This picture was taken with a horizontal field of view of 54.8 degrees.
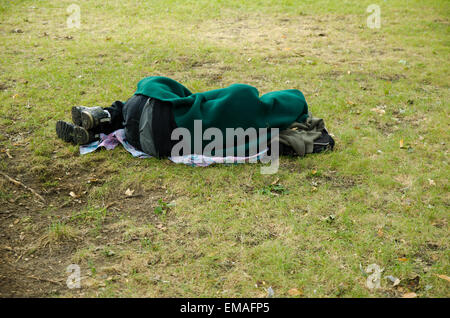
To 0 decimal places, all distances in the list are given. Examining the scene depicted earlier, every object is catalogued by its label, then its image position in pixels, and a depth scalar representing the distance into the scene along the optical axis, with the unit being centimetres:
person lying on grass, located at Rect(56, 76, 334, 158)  401
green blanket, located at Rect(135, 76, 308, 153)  403
